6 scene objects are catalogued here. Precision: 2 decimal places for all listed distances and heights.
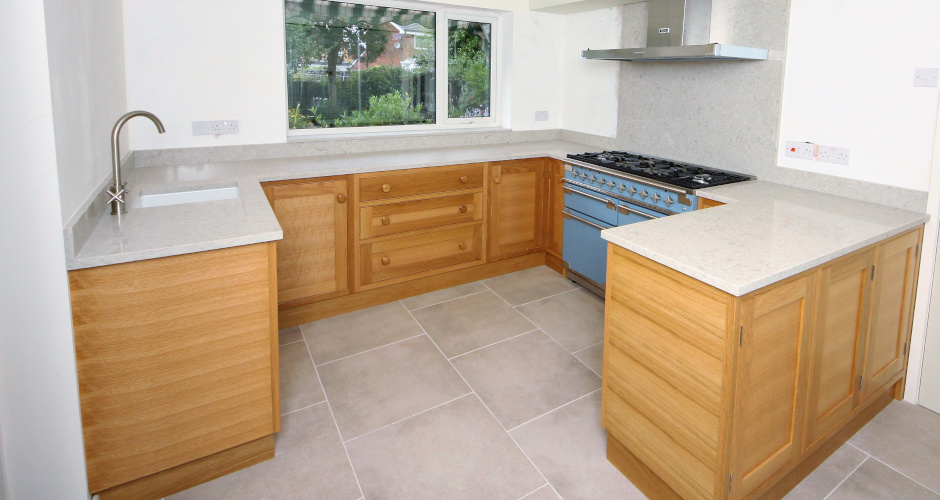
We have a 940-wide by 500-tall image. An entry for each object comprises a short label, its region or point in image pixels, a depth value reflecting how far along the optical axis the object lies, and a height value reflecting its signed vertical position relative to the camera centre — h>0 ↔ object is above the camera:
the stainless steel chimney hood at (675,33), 2.82 +0.58
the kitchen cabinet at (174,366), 1.70 -0.74
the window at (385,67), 3.59 +0.47
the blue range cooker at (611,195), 2.92 -0.31
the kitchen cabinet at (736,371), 1.59 -0.72
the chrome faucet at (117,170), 2.03 -0.14
